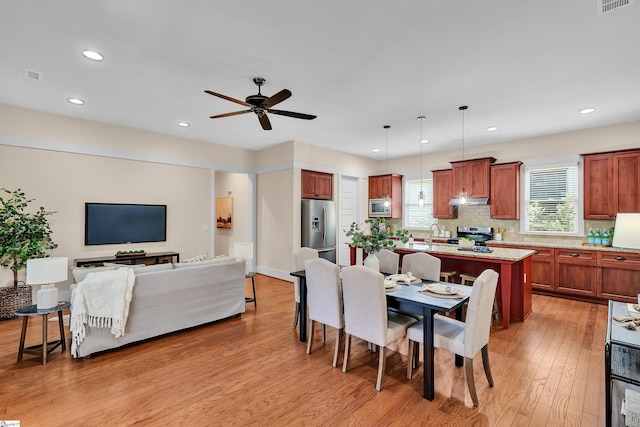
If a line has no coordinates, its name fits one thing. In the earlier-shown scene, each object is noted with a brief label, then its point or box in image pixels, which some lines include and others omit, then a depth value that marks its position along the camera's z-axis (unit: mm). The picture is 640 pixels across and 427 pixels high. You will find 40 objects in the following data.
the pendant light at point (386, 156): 5396
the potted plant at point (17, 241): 3948
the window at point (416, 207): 7375
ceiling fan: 3228
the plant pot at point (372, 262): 3055
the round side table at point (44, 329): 2775
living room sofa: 3078
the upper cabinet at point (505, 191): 5766
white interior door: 7254
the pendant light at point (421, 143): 4730
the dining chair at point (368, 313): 2408
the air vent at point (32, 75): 3295
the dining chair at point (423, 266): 3359
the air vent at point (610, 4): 2150
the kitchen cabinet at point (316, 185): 6367
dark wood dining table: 2297
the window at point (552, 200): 5378
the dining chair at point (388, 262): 3752
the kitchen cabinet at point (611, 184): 4613
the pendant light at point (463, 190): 4243
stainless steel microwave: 7566
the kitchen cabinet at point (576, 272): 4676
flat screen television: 4945
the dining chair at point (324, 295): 2777
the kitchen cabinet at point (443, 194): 6613
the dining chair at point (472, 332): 2203
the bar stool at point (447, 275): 4316
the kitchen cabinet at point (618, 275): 4357
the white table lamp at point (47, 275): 2695
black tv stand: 4684
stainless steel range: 6071
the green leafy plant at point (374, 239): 3012
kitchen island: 3686
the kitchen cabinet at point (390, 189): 7566
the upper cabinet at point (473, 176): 6020
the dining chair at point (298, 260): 3635
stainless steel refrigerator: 6262
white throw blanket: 2779
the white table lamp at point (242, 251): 4316
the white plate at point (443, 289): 2572
